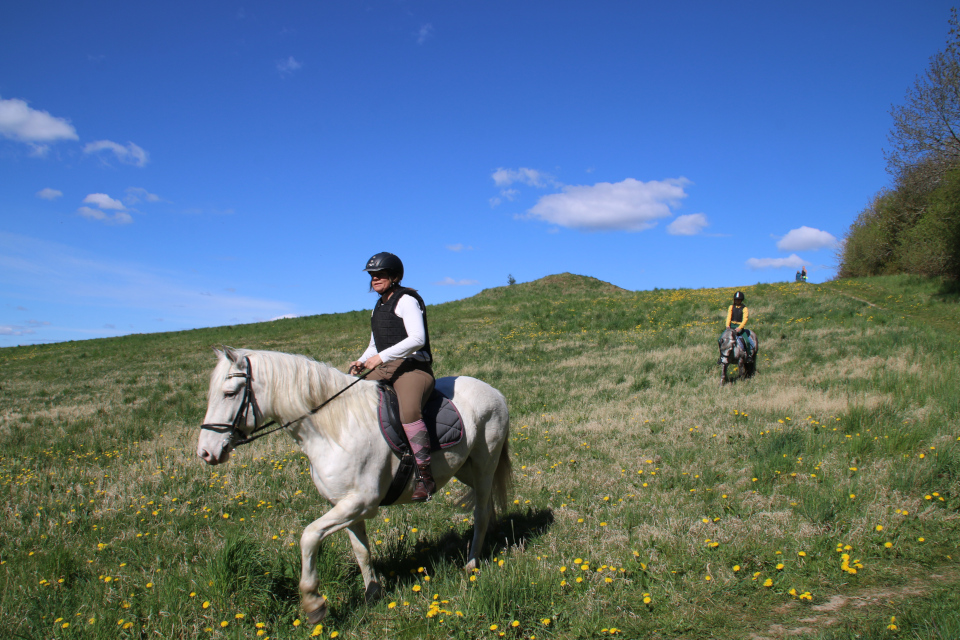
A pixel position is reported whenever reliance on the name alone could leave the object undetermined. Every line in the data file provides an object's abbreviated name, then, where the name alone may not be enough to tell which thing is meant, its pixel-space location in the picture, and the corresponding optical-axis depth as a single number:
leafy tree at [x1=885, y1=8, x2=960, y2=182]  23.30
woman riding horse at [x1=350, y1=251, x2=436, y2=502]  4.31
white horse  3.92
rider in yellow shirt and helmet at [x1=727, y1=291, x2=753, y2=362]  12.65
